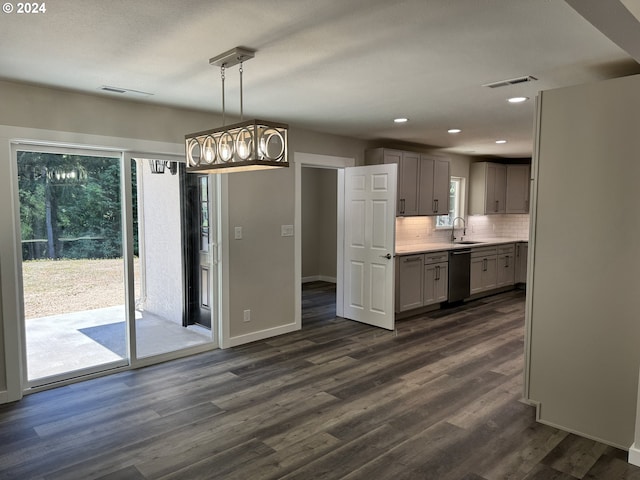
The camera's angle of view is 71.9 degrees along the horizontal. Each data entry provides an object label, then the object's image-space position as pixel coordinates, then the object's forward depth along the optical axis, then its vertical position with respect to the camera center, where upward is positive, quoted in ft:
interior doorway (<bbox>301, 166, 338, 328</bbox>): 28.58 -1.41
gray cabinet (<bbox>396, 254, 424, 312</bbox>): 18.80 -3.33
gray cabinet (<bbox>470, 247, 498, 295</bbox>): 22.70 -3.36
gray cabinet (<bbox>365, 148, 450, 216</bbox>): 19.80 +1.19
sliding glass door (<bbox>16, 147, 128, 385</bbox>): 11.83 -1.68
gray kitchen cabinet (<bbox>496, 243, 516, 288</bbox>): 24.53 -3.37
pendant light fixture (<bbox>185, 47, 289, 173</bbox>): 7.80 +1.10
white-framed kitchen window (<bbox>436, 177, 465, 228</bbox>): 25.90 +0.44
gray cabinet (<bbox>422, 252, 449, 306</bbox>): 20.10 -3.37
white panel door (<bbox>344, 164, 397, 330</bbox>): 17.38 -1.59
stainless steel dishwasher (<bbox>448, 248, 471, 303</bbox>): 21.29 -3.38
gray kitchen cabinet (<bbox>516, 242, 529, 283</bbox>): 25.78 -3.22
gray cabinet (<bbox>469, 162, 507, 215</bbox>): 25.82 +1.04
